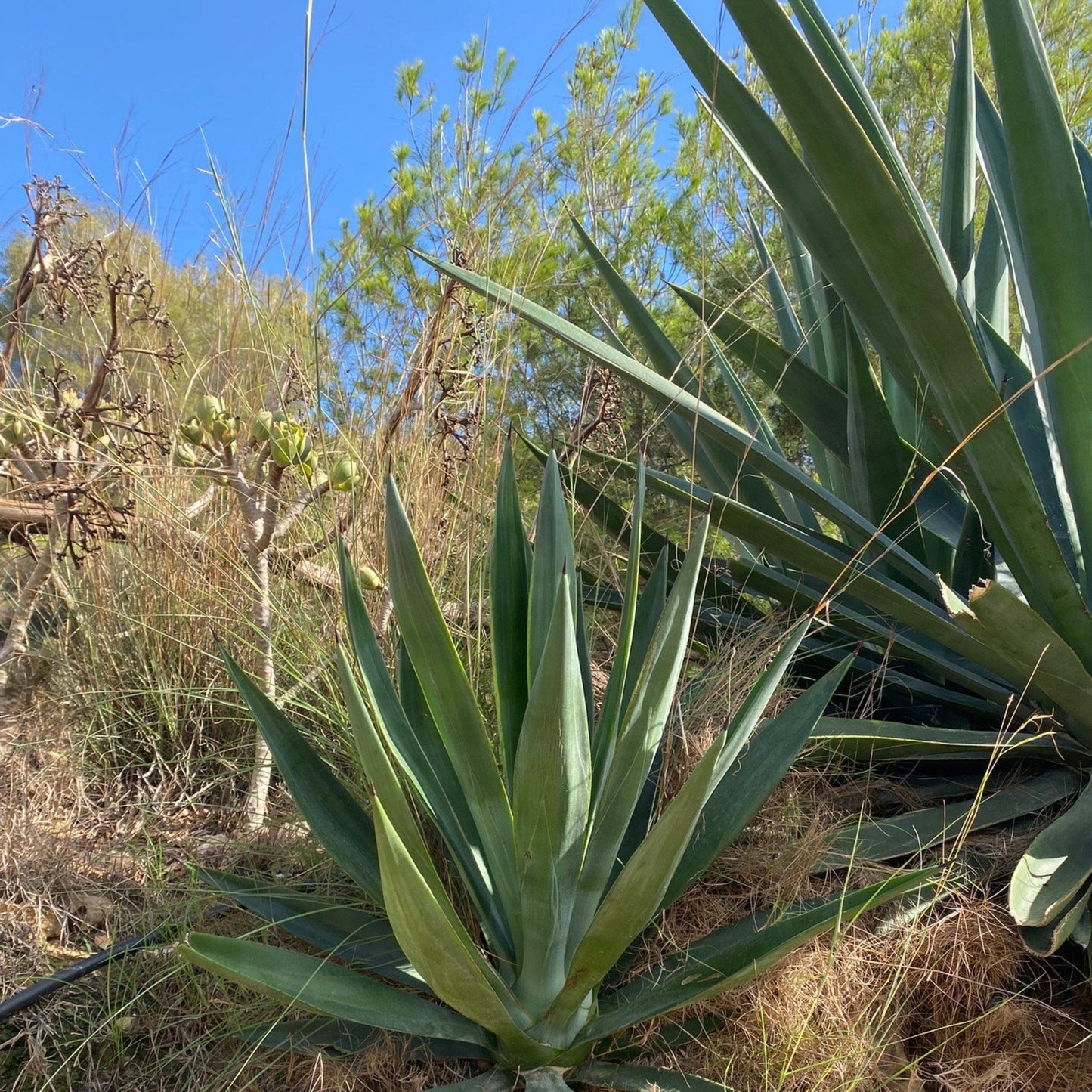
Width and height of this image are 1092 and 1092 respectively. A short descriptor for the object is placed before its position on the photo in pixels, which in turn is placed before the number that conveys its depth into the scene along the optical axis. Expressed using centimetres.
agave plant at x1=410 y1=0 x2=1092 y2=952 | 103
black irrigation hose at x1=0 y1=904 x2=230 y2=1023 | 114
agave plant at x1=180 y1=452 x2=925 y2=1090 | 84
